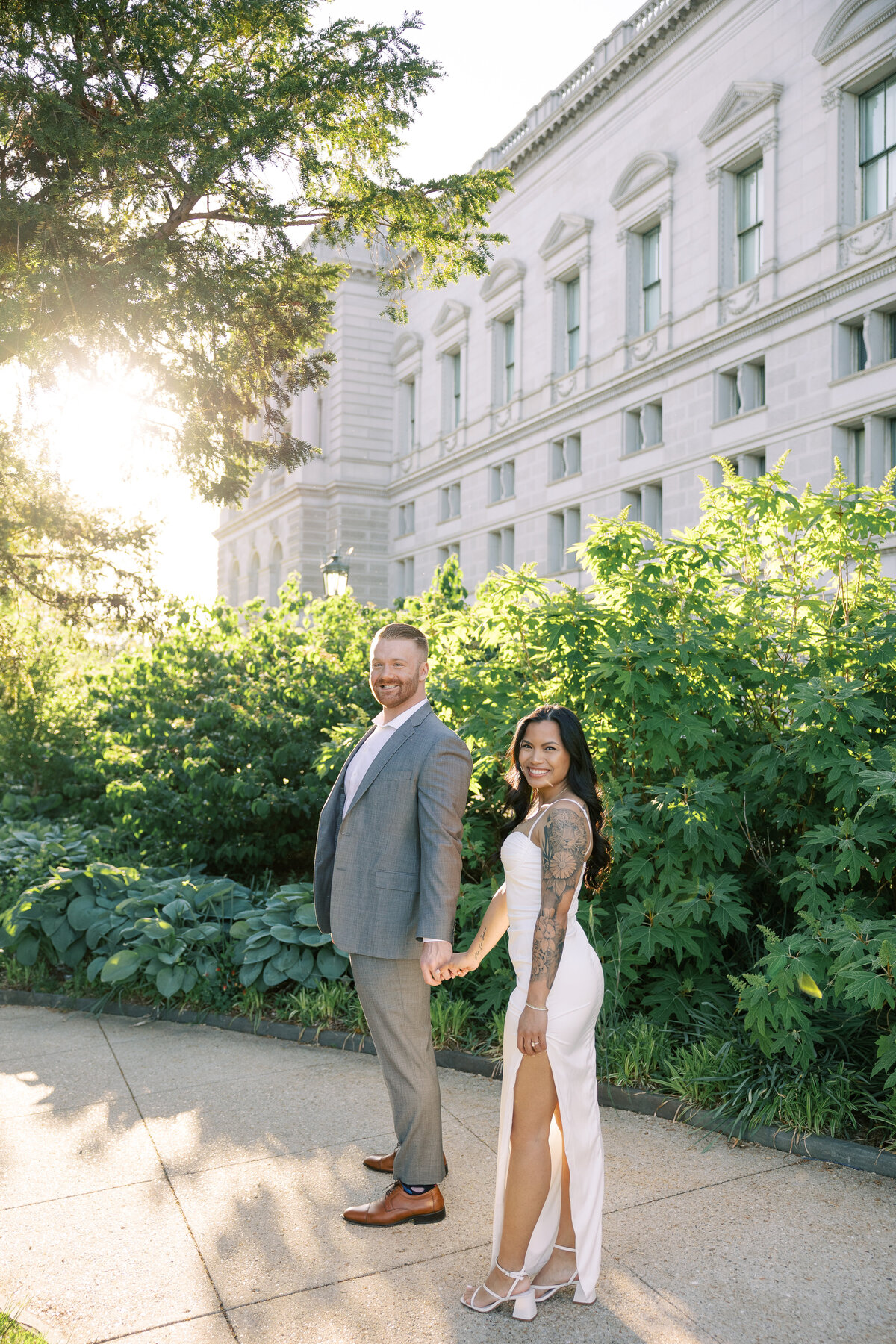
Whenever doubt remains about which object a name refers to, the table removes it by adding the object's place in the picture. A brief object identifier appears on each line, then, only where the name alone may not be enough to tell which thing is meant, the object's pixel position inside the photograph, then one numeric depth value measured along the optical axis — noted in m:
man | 3.59
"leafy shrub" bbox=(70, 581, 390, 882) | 8.70
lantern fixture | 13.80
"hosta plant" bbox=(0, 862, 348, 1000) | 6.25
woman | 3.07
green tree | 7.51
